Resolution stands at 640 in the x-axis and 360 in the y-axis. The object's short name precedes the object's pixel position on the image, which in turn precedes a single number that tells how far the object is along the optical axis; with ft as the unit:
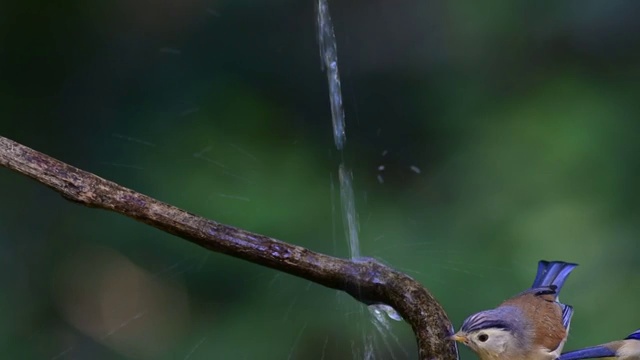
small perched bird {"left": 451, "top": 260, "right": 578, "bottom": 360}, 17.24
